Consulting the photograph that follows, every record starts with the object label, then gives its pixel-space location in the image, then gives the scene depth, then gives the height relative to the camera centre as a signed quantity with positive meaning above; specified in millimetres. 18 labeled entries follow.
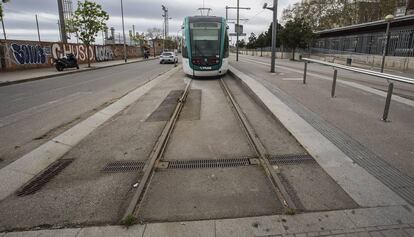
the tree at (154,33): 95188 +6929
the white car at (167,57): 34438 -576
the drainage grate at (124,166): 4320 -1781
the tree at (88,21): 27375 +2996
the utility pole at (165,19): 68238 +8442
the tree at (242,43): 124238 +4501
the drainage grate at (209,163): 4379 -1737
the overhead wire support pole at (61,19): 26844 +3026
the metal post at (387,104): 6207 -1082
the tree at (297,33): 42219 +3105
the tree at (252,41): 91688 +4052
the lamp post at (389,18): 19088 +2493
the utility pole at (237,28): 33666 +3134
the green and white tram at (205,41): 14594 +620
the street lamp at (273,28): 15805 +1424
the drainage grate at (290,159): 4422 -1681
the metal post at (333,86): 8812 -1022
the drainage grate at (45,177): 3749 -1832
